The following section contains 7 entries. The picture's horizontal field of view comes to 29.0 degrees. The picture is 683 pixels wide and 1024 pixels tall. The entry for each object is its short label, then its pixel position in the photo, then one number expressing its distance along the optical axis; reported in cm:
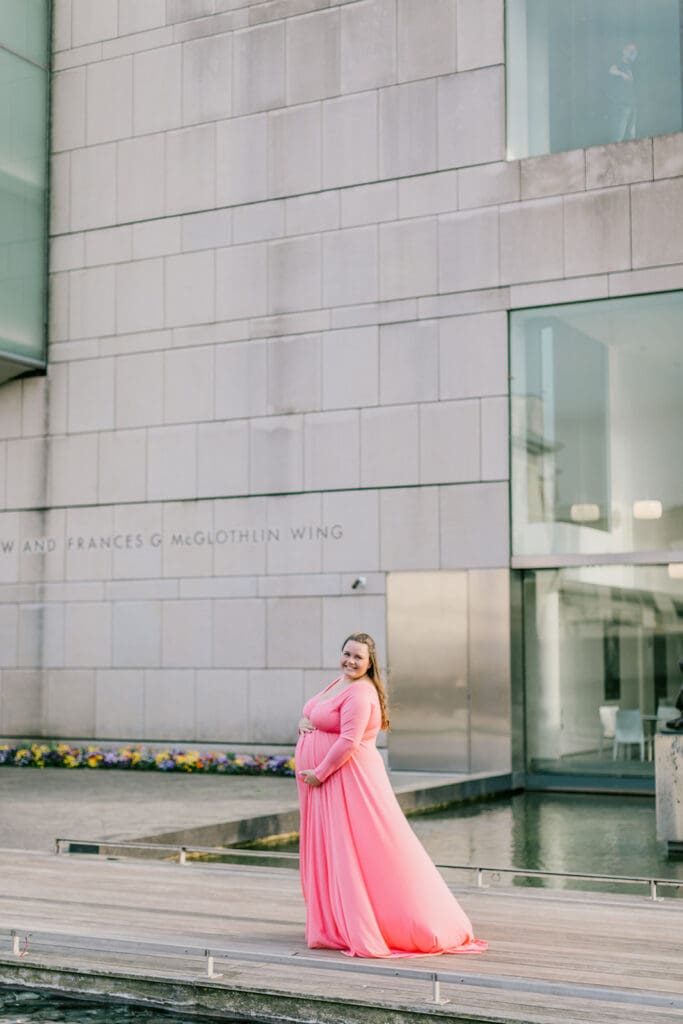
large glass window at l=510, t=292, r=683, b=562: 1758
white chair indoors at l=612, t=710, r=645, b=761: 1772
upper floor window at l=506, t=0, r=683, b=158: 1805
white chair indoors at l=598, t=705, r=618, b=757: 1789
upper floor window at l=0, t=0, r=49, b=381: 2120
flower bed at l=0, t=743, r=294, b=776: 1833
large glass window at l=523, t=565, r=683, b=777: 1755
